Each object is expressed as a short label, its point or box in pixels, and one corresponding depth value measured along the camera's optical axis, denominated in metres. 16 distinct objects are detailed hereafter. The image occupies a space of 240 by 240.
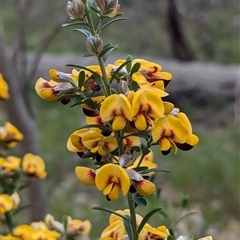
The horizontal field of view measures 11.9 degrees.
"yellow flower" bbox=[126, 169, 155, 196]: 0.49
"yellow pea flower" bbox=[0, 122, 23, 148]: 0.69
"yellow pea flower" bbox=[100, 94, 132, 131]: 0.49
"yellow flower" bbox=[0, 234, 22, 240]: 0.59
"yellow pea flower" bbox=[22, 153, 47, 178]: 0.68
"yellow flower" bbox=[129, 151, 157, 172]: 0.60
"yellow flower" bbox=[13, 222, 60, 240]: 0.58
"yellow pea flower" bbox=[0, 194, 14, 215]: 0.63
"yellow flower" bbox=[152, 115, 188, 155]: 0.49
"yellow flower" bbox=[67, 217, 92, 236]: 0.63
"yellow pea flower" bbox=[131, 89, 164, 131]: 0.49
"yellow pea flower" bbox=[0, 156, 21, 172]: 0.66
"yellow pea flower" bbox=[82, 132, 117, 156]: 0.50
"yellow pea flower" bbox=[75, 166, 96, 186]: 0.50
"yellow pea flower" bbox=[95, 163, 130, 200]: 0.49
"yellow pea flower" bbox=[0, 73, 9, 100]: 0.69
